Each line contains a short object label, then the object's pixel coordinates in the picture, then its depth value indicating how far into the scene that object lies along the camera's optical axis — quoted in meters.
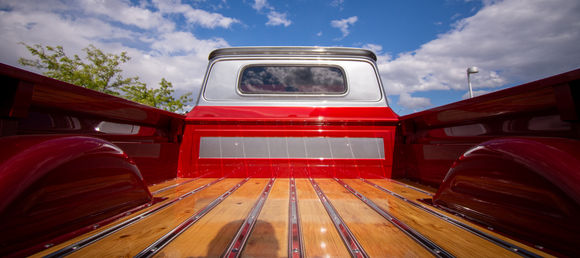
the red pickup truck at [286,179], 0.85
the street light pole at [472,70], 8.33
